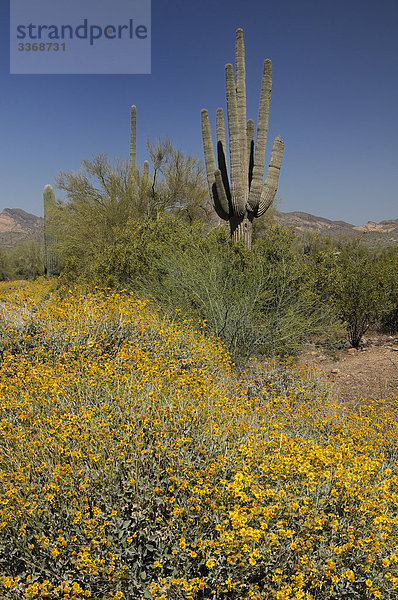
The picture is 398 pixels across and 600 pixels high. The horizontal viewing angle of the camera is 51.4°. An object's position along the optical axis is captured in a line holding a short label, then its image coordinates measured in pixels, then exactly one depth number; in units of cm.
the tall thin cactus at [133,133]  1863
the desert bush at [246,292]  636
